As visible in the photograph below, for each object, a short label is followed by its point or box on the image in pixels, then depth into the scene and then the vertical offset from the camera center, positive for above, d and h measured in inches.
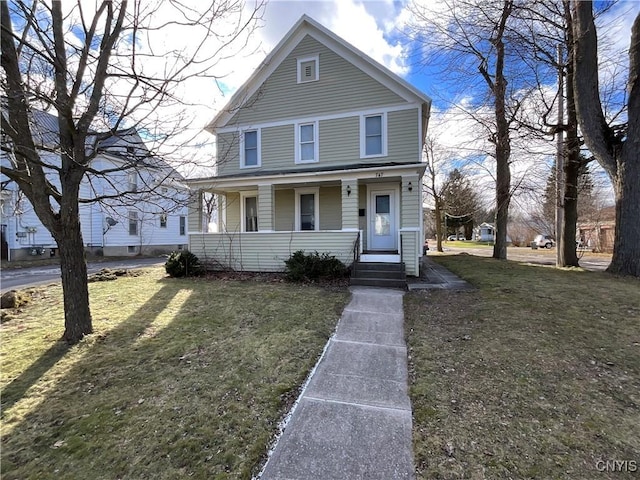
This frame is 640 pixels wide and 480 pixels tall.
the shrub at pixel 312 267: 366.9 -39.9
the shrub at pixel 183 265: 410.6 -40.2
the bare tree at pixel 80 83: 167.3 +83.2
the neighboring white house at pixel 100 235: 701.3 -0.3
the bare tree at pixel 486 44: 431.5 +278.6
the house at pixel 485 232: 2245.3 -1.4
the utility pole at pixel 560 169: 428.5 +93.7
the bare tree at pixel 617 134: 344.2 +109.9
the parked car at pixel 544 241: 1369.3 -42.7
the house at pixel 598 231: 937.4 -0.6
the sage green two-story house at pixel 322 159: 407.2 +108.3
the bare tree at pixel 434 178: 1007.6 +176.4
